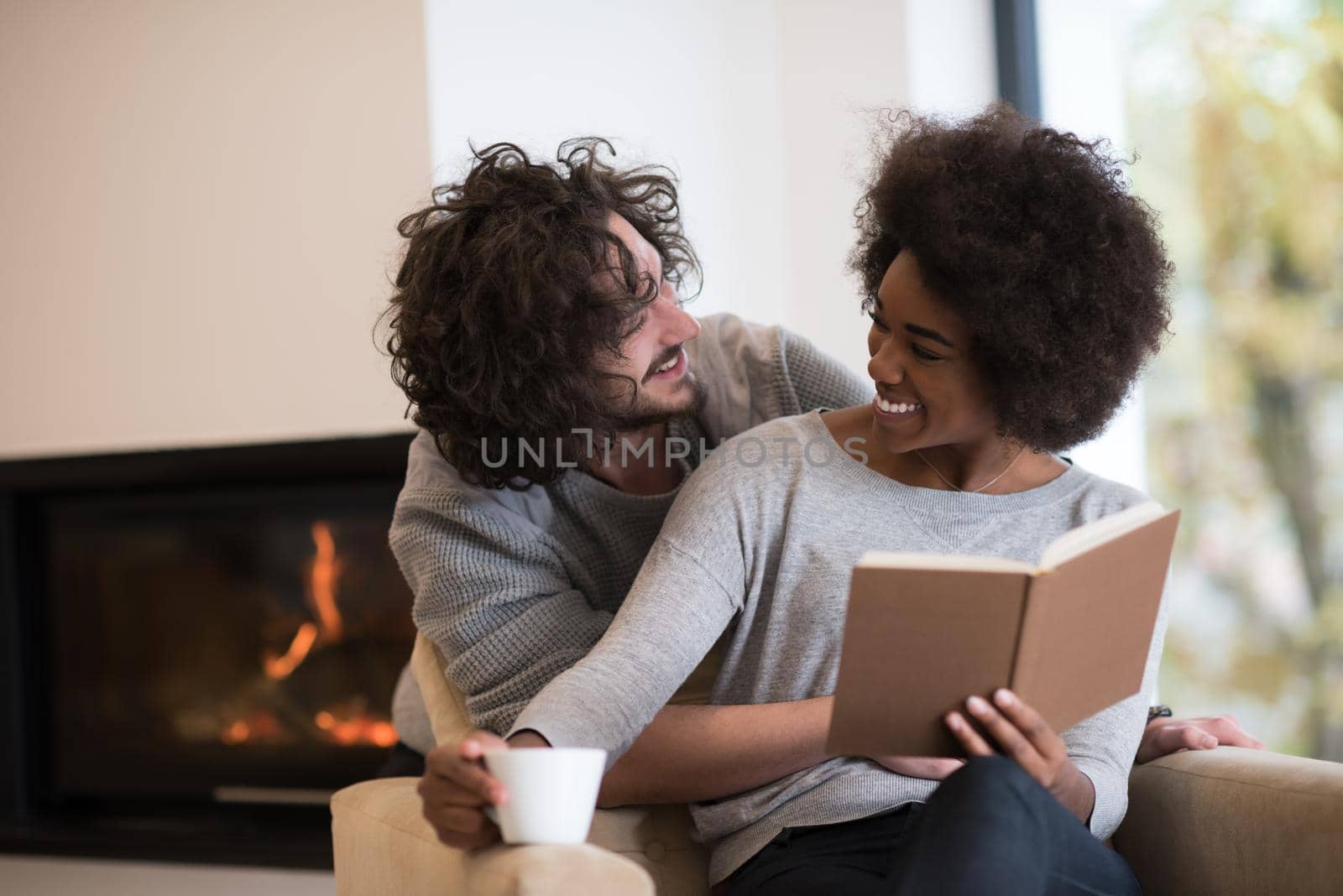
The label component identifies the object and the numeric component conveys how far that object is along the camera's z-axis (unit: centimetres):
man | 133
